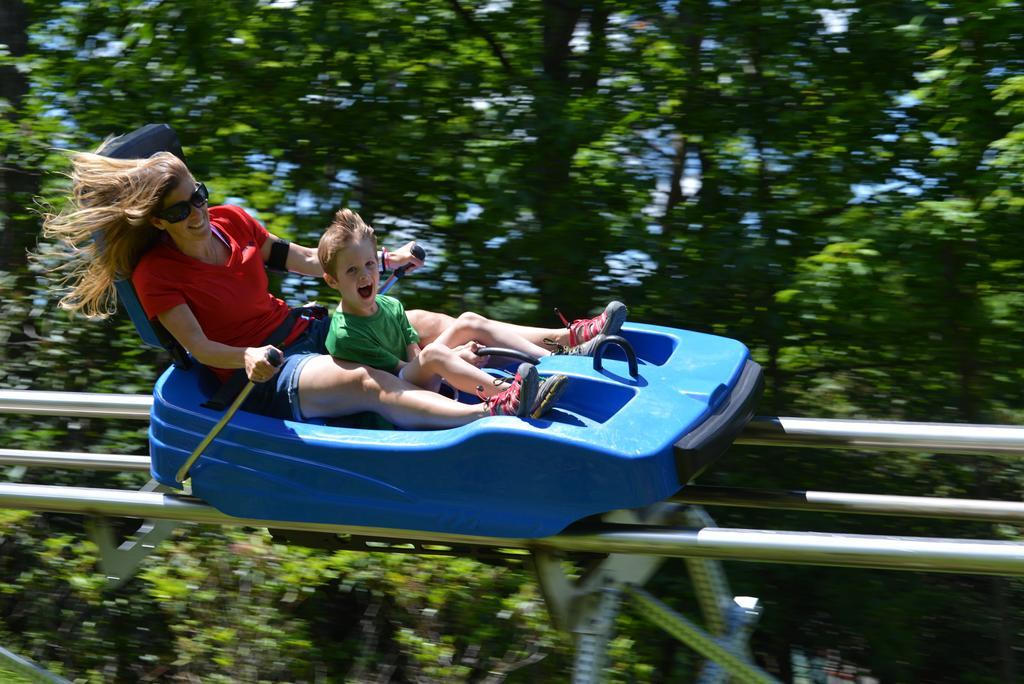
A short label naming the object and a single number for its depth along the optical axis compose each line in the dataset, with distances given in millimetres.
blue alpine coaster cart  5172
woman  6145
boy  6062
